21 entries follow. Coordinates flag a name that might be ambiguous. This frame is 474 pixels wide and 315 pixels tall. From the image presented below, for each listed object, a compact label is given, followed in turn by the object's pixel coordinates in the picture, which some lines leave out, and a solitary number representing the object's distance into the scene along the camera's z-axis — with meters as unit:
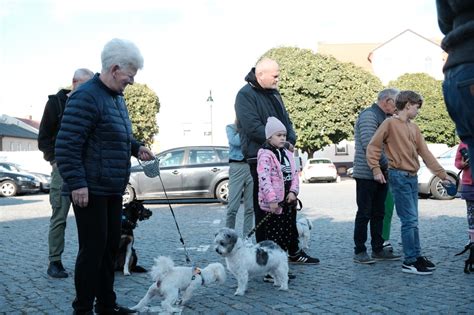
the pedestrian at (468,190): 6.61
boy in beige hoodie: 5.96
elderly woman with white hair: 3.90
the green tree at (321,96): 39.50
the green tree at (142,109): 60.71
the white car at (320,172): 32.88
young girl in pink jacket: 5.72
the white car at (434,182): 15.65
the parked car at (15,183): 24.95
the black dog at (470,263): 5.93
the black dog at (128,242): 6.26
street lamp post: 35.47
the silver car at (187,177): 16.11
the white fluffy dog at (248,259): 5.25
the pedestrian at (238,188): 7.21
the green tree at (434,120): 46.00
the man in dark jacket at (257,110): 6.02
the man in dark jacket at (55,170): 5.79
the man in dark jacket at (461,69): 2.12
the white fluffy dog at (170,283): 4.54
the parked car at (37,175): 26.39
